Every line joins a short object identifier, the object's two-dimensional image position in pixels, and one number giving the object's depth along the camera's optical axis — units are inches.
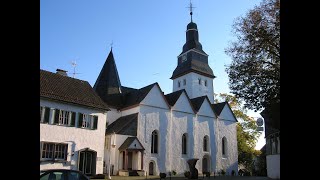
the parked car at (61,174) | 463.5
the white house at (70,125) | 1232.8
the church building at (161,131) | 1579.7
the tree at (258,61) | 923.4
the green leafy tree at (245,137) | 2437.3
